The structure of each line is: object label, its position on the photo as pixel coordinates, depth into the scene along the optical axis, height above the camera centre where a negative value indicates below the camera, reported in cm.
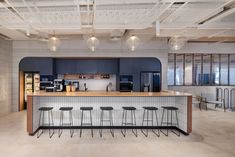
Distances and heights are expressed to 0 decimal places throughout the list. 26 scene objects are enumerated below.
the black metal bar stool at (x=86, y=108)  519 -80
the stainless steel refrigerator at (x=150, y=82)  860 -19
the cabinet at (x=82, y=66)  875 +52
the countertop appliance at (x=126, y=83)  857 -23
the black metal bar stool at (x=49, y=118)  572 -115
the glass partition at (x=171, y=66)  1011 +59
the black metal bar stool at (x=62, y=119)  570 -118
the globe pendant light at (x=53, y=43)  546 +95
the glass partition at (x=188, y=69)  1016 +43
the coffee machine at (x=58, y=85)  820 -30
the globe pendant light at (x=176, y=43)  558 +97
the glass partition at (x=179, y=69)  1012 +43
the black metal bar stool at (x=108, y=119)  570 -120
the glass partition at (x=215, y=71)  1020 +33
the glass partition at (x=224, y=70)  1023 +38
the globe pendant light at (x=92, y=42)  532 +95
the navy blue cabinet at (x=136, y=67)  868 +46
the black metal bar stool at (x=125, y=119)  580 -120
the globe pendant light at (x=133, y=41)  539 +99
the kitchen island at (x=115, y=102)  536 -71
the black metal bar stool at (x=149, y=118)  563 -117
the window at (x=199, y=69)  1014 +43
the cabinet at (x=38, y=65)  856 +56
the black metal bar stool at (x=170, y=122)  550 -125
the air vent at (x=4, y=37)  761 +162
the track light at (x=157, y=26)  475 +123
